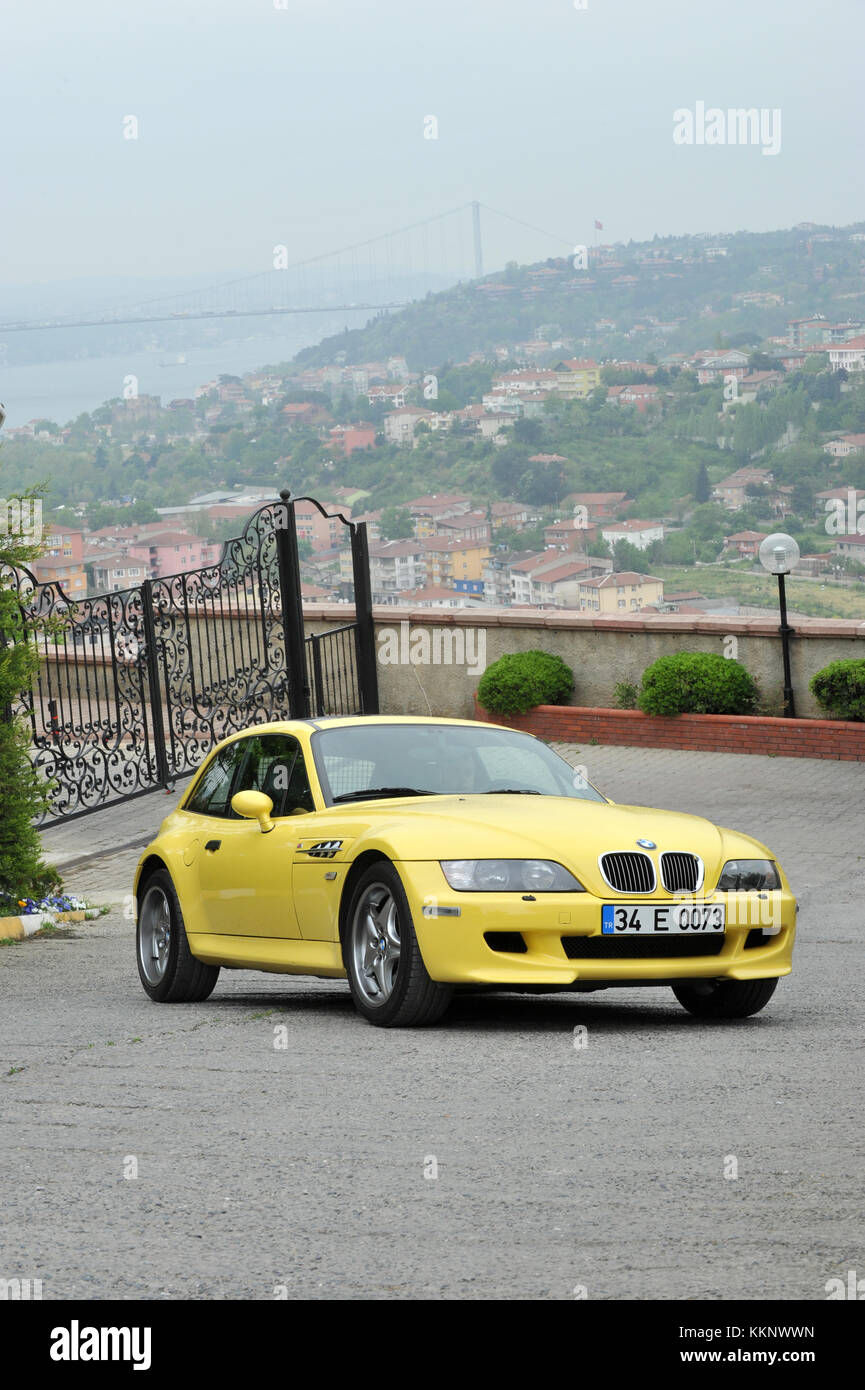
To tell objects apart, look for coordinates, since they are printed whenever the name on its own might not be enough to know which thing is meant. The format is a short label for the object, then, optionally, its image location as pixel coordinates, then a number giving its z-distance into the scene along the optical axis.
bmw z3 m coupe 6.62
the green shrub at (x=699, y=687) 19.73
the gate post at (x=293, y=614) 18.33
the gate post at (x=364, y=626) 19.45
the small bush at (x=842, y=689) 18.86
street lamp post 19.86
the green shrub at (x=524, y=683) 20.84
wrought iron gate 16.56
